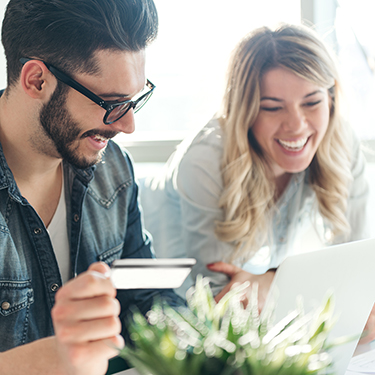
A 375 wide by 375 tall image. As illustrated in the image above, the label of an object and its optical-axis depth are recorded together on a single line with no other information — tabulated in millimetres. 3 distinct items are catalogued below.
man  818
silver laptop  532
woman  1210
